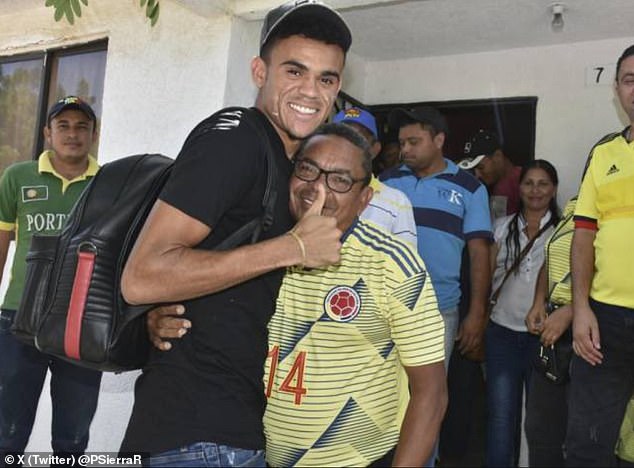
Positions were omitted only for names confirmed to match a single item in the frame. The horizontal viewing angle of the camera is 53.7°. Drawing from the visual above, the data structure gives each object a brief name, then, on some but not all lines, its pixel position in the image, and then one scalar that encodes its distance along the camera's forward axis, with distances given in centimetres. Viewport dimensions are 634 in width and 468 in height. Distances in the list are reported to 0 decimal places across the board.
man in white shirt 316
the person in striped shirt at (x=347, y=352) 175
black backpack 154
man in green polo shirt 356
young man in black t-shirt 138
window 508
